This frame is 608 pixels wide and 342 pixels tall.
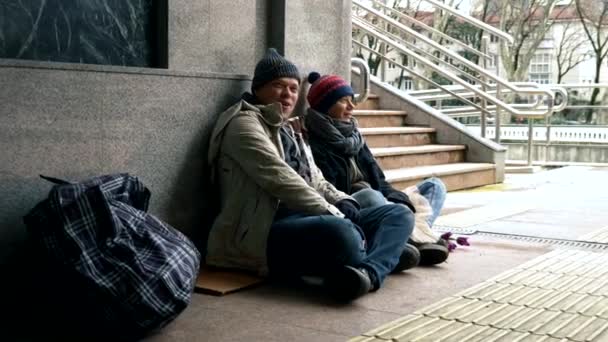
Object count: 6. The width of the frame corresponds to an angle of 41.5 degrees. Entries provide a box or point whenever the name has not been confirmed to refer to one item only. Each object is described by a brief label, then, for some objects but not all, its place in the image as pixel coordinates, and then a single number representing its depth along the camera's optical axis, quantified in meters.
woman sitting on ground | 4.78
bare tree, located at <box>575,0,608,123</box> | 29.25
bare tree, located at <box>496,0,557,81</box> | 29.89
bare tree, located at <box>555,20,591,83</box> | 33.16
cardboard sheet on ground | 4.03
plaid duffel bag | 3.13
